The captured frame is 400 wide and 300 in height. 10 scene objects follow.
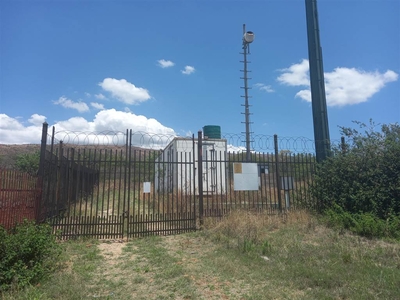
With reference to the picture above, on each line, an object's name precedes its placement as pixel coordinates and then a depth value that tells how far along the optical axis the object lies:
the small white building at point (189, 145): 12.58
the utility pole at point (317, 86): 10.19
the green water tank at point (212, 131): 13.88
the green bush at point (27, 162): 22.17
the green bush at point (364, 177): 7.82
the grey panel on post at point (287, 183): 9.23
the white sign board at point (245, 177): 8.98
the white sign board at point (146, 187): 8.17
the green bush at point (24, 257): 4.40
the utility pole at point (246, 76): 18.58
